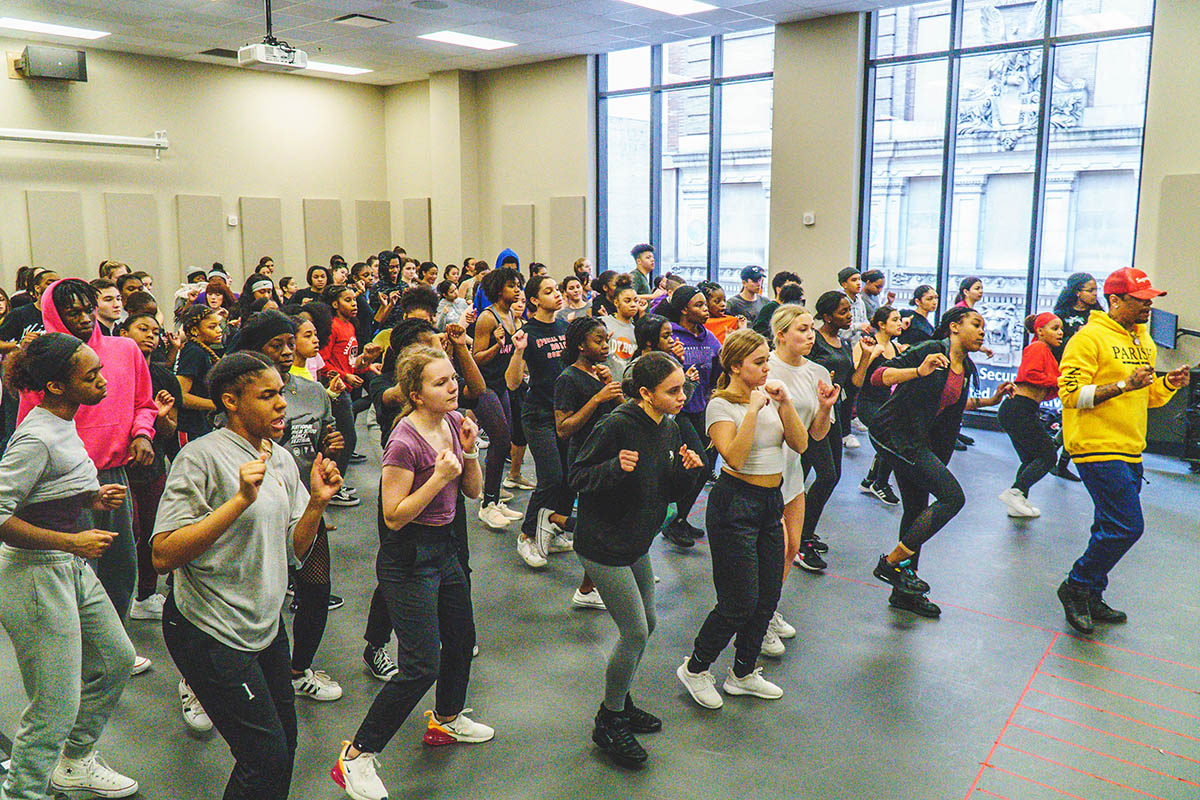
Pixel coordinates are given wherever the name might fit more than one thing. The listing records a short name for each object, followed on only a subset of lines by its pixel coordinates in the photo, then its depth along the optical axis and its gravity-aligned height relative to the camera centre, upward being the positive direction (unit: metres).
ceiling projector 7.79 +1.74
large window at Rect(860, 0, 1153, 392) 8.84 +1.13
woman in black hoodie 3.20 -0.90
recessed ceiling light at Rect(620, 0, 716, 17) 9.56 +2.68
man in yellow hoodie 4.31 -0.77
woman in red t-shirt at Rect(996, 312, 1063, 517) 6.27 -1.08
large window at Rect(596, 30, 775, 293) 11.45 +1.35
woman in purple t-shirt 2.94 -0.99
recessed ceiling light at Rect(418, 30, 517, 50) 11.02 +2.71
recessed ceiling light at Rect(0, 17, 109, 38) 10.09 +2.61
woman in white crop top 3.53 -0.97
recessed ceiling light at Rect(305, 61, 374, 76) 12.77 +2.69
